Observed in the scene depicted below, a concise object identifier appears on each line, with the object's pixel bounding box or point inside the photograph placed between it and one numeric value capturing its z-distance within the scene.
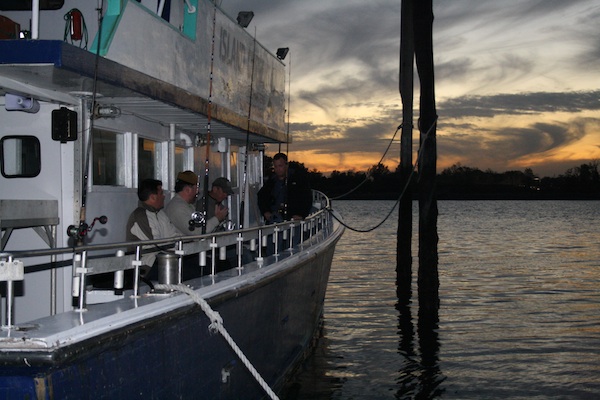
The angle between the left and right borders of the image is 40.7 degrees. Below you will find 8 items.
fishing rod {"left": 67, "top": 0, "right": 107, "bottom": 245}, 5.61
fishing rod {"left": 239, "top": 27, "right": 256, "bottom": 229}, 8.87
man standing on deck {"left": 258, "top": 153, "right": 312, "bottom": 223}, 11.73
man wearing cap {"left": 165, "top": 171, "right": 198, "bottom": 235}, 8.25
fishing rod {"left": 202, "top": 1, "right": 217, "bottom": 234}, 7.87
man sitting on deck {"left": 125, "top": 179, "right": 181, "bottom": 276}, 7.04
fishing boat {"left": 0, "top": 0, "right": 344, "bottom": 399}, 4.45
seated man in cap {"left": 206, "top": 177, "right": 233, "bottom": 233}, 8.39
